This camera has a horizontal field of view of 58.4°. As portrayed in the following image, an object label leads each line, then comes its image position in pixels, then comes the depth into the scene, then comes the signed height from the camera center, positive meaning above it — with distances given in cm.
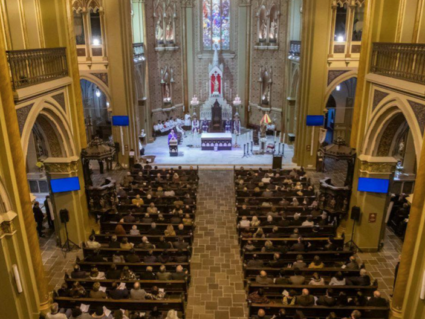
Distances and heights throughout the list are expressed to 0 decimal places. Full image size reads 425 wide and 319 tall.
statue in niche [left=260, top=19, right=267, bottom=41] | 2730 +63
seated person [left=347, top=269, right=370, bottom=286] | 1061 -646
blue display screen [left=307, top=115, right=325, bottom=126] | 2081 -420
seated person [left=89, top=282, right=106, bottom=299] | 1013 -641
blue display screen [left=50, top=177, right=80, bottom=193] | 1330 -480
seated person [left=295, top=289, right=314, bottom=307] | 980 -640
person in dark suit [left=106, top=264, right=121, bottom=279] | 1108 -647
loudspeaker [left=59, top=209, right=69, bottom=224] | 1336 -583
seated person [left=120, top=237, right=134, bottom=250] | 1265 -647
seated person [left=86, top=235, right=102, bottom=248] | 1278 -653
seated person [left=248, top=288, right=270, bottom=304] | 1020 -664
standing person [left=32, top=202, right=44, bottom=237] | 1458 -651
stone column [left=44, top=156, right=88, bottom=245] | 1336 -553
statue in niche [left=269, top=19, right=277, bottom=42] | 2672 +67
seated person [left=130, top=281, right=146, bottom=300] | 1018 -644
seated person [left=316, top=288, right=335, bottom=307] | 974 -641
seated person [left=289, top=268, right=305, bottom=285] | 1080 -651
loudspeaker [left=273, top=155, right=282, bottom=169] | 2051 -631
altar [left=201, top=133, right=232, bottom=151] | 2530 -648
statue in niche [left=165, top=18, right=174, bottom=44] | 2797 +62
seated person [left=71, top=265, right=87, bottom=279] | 1112 -649
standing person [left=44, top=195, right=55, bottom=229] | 1471 -638
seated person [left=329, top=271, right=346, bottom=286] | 1084 -659
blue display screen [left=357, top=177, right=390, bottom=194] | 1287 -471
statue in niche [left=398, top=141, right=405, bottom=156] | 1920 -534
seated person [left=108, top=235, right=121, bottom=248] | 1281 -651
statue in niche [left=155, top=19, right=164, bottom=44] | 2742 +61
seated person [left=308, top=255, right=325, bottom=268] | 1147 -650
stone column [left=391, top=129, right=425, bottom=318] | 902 -475
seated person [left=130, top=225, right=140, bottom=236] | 1361 -652
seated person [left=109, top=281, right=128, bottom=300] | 1022 -648
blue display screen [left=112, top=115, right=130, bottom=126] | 2145 -425
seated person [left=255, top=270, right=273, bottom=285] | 1084 -652
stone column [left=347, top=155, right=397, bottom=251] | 1289 -554
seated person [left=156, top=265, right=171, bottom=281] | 1103 -648
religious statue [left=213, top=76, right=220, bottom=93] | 2917 -328
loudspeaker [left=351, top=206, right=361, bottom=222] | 1324 -578
